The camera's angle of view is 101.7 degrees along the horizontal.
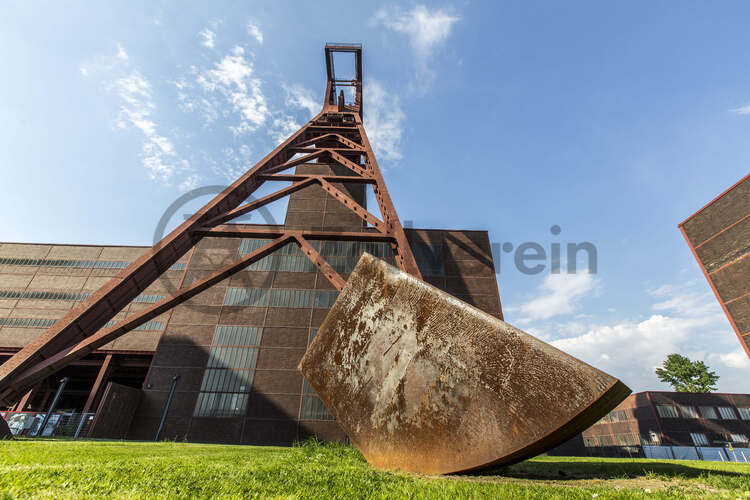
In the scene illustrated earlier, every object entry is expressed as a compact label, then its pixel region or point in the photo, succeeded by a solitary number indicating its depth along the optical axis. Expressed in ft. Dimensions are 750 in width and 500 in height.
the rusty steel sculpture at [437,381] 7.25
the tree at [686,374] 154.57
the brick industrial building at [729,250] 98.48
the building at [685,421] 119.65
